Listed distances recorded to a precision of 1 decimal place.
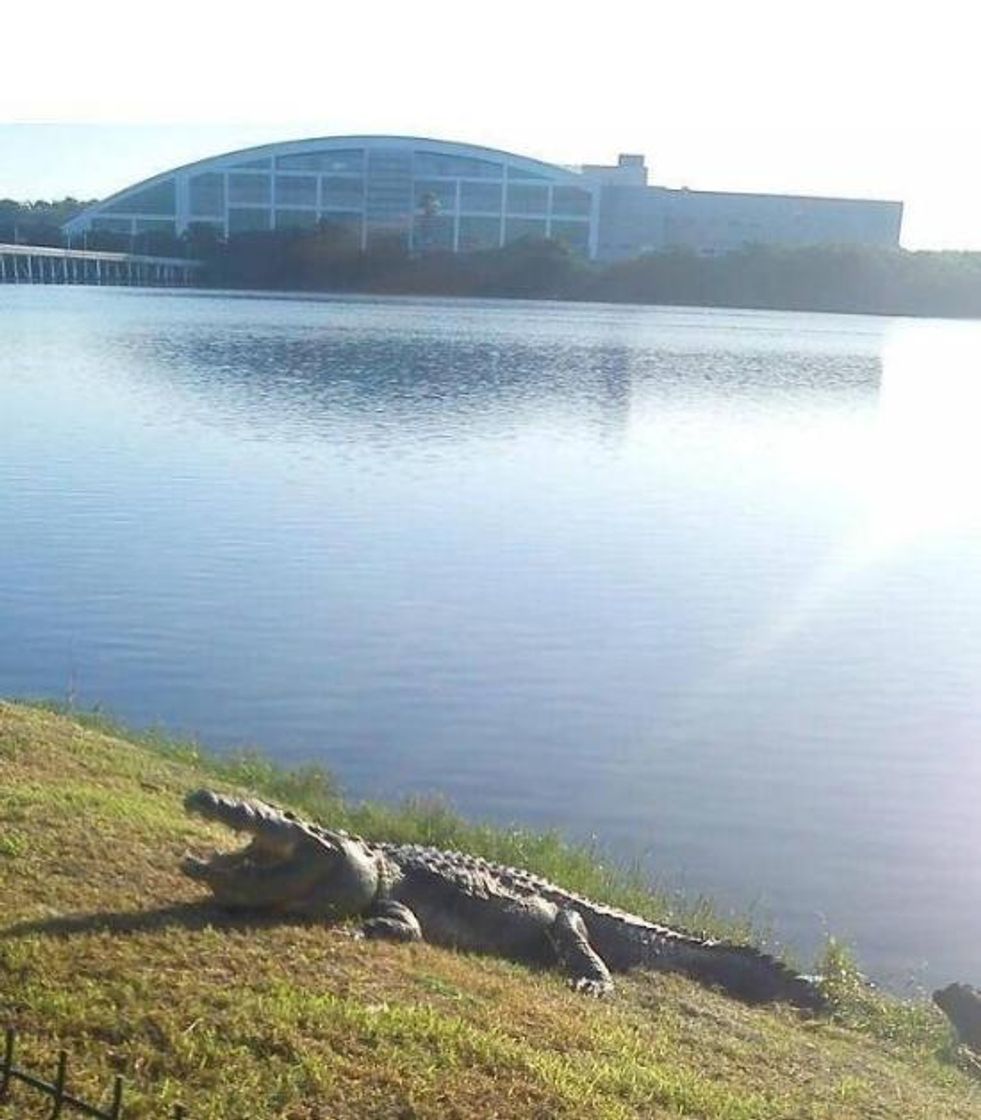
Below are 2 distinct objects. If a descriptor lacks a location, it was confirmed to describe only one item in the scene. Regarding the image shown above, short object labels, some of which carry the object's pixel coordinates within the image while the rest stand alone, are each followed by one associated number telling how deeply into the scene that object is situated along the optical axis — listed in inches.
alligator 231.5
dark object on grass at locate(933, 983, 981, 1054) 310.5
